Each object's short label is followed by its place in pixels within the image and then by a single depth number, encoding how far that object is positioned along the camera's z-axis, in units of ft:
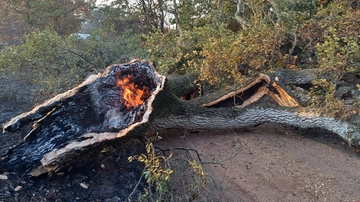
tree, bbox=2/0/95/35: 30.63
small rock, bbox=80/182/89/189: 9.65
